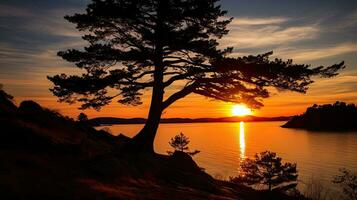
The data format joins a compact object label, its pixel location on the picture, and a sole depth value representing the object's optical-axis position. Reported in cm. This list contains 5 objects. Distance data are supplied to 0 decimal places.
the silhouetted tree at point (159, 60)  1712
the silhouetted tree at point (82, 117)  4407
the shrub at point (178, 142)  5356
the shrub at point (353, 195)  2978
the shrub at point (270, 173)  3416
